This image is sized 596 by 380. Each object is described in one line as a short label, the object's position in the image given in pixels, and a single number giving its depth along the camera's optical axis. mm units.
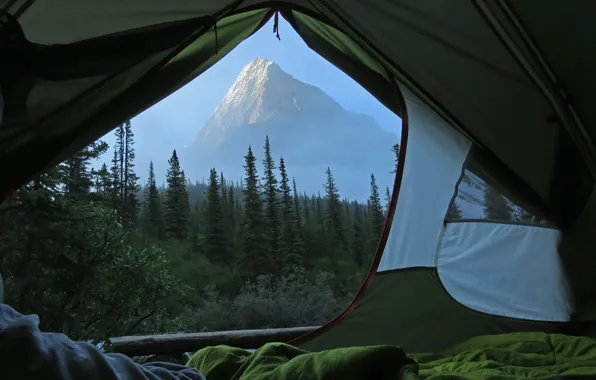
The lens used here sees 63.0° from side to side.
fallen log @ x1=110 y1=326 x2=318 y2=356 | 2010
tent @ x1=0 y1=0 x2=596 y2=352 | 1421
